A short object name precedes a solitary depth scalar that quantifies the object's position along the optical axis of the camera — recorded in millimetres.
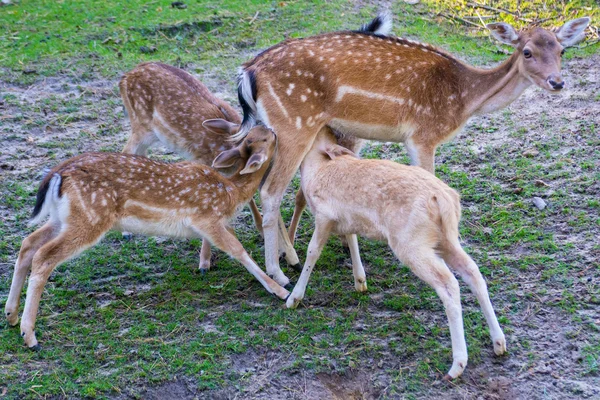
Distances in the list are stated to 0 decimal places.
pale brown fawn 8203
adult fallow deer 10437
